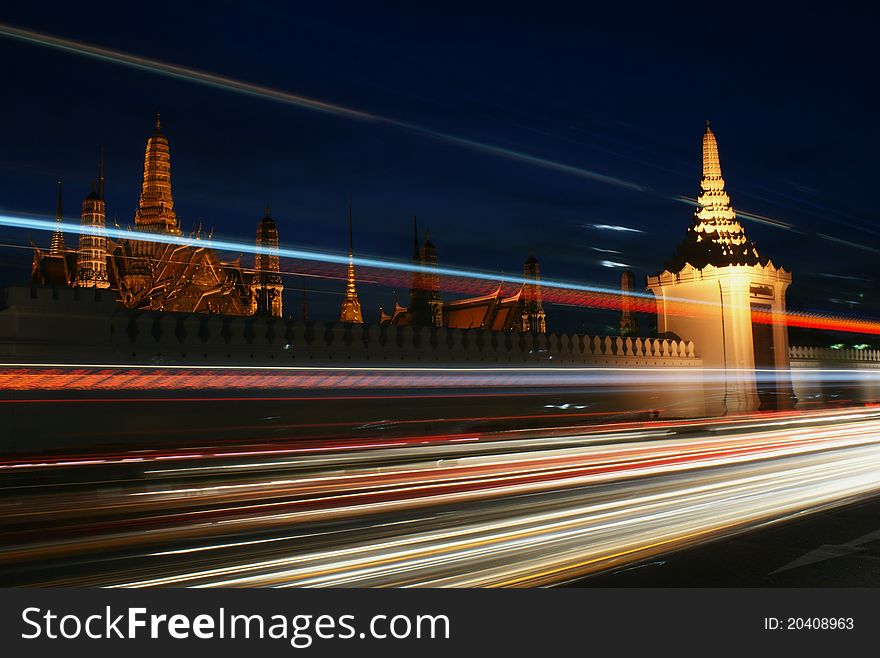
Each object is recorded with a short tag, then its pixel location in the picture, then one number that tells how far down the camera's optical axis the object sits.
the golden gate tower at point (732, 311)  30.80
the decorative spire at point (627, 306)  40.09
